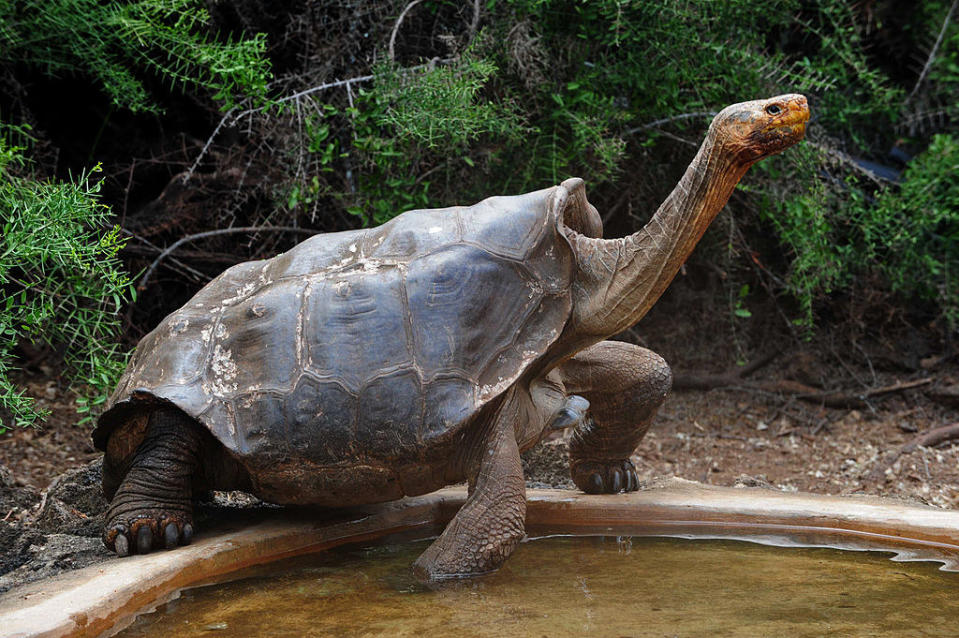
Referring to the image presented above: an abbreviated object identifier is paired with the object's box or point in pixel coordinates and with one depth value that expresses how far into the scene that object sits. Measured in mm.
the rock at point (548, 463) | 4617
